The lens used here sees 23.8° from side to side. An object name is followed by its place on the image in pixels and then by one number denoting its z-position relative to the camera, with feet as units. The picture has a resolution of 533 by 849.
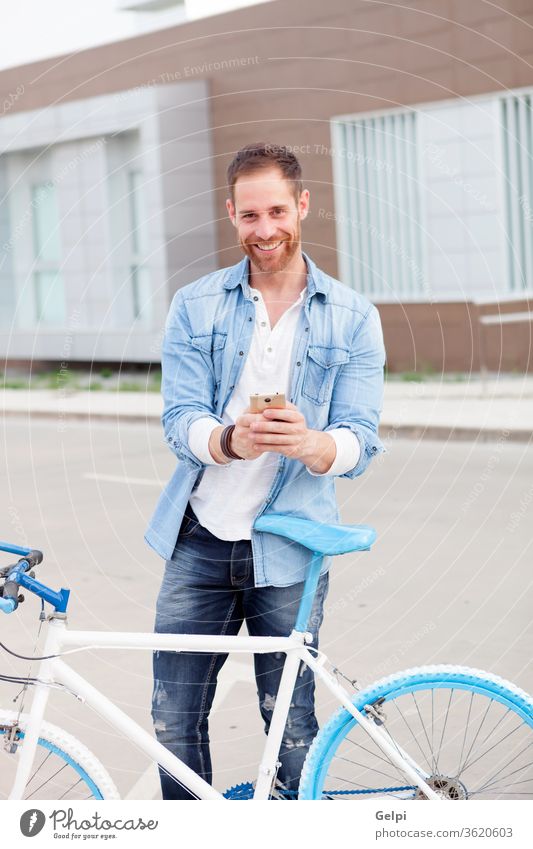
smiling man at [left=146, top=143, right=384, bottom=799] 10.07
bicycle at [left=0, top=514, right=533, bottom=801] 9.53
